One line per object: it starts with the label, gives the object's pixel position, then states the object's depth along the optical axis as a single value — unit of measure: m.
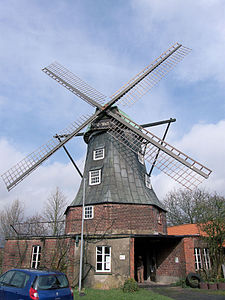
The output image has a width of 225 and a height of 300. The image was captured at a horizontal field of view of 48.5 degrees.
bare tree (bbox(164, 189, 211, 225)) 38.28
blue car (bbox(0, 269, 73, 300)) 6.96
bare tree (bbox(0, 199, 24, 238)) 39.69
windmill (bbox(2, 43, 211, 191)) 19.06
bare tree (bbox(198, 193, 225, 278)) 16.00
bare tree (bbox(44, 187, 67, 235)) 31.81
